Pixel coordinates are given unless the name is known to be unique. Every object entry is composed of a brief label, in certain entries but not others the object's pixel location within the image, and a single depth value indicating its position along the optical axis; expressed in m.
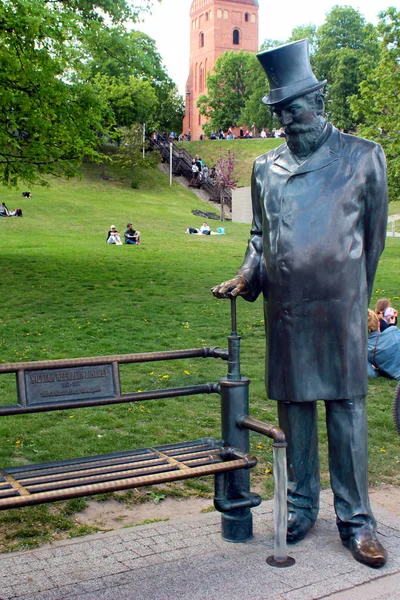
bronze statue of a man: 4.10
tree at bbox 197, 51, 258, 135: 79.50
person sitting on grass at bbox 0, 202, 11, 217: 34.53
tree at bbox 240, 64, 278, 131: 71.38
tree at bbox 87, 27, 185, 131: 18.27
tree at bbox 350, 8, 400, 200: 24.44
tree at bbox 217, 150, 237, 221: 47.59
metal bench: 3.90
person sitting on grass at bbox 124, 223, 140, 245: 27.33
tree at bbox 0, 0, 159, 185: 15.67
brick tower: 96.50
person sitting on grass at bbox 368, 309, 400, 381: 9.08
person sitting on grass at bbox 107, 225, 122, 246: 27.09
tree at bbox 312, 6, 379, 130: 65.62
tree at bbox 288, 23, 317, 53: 73.06
